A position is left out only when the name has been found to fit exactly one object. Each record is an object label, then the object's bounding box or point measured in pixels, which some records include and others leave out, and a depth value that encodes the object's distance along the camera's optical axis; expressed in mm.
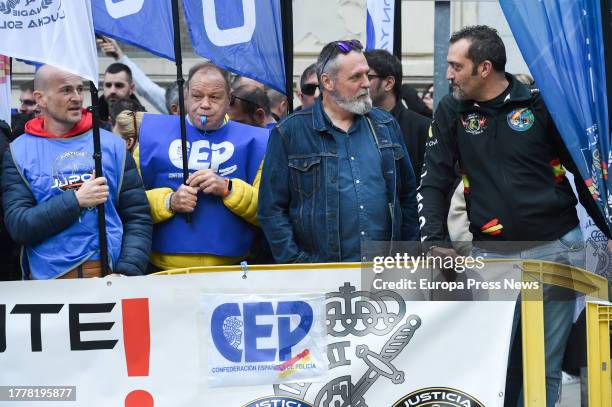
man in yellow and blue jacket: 9945
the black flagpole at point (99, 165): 9164
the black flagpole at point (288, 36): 11437
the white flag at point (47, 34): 9117
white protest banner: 8858
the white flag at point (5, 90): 11407
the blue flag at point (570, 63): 8764
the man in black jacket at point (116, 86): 14767
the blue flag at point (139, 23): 9898
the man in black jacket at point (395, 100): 11683
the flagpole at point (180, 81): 9886
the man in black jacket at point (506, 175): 9293
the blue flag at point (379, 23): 12946
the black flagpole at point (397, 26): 13499
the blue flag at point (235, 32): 10332
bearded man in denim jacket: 9492
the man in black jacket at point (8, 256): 10021
